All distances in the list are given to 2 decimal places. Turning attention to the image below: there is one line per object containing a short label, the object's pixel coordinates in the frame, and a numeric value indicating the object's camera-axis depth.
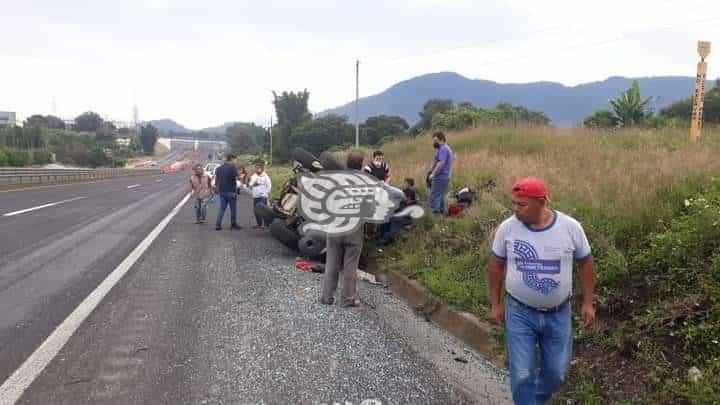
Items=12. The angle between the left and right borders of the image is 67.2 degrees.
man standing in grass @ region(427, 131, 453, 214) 9.80
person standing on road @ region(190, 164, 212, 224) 14.23
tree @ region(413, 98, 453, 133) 64.88
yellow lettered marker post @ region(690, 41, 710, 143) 10.94
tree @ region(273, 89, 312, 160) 84.11
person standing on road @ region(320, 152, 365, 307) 6.45
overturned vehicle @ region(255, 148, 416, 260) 7.22
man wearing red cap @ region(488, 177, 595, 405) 3.50
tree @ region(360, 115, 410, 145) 58.00
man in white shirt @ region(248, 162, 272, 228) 13.30
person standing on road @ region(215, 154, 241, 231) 13.39
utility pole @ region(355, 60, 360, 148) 37.52
